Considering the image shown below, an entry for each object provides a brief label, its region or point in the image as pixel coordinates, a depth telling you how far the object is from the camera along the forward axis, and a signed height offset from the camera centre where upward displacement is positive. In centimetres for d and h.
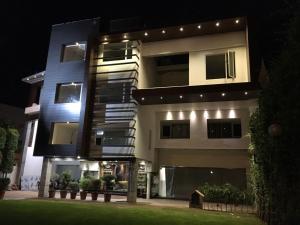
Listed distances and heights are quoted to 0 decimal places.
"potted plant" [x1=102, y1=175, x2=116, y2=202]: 1950 +18
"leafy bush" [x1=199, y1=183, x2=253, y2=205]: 1464 -24
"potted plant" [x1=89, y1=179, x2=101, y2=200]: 1852 -21
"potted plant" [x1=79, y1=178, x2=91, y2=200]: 1859 -15
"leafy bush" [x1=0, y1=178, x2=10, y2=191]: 1694 -20
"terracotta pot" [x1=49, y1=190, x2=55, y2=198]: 1916 -74
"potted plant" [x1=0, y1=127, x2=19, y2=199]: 1801 +193
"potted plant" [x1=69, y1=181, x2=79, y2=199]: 1884 -30
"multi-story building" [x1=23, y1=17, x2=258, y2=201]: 1866 +522
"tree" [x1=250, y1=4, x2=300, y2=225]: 781 +159
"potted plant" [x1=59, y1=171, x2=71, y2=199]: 1911 +4
